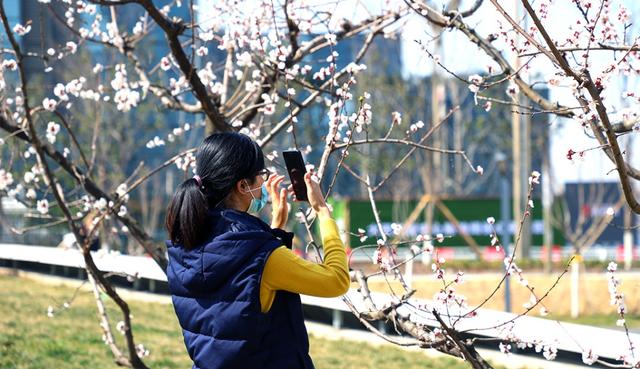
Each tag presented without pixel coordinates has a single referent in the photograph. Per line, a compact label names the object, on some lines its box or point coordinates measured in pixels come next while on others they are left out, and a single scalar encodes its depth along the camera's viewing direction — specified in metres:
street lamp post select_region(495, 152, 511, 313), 27.90
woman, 5.48
